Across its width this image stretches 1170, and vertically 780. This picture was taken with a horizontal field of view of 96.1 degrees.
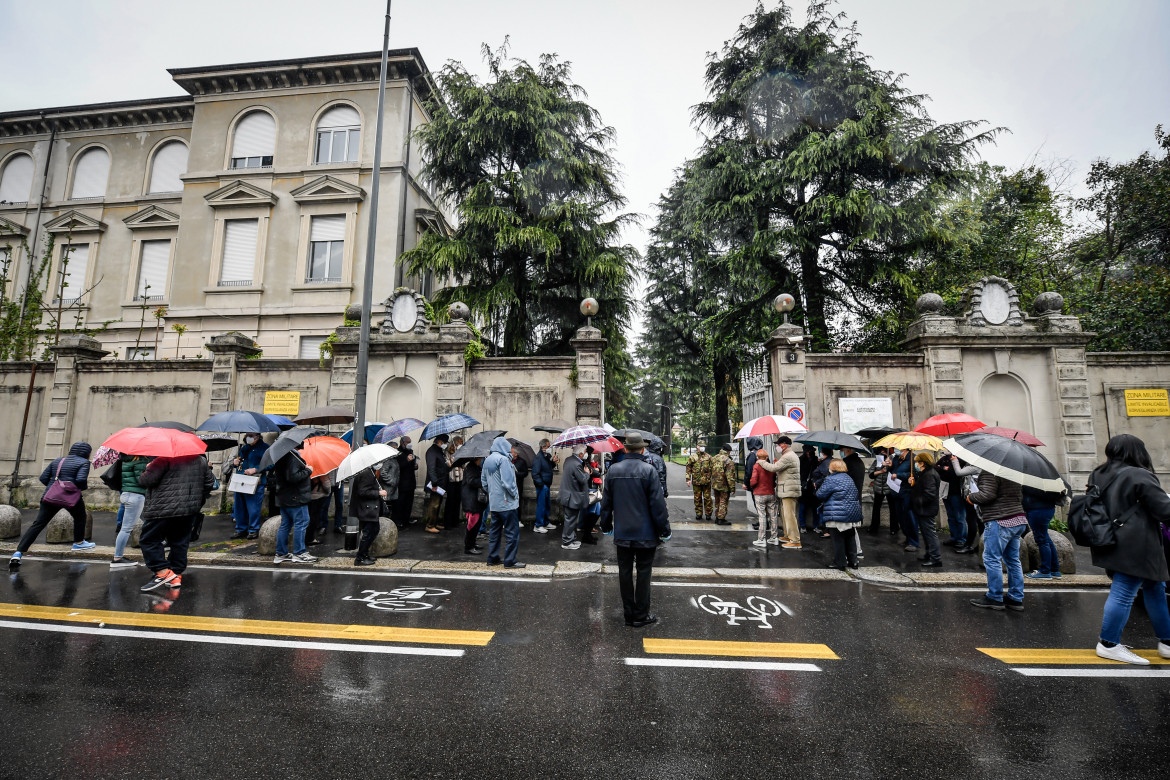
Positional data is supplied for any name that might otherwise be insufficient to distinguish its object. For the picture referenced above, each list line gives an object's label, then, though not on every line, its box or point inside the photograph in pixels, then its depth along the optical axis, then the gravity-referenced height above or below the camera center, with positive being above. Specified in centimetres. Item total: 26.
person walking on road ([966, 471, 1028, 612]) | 633 -75
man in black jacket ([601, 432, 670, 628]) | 564 -61
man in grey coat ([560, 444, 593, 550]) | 957 -46
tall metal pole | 948 +316
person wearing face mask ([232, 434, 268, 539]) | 1012 -63
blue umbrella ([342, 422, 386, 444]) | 1198 +90
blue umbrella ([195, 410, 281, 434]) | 992 +86
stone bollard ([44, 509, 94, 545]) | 909 -106
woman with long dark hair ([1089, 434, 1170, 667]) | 460 -65
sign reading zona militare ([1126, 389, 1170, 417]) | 1212 +156
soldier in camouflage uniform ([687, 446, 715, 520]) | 1261 -28
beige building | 1906 +1012
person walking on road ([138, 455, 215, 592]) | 660 -53
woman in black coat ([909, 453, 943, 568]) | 845 -35
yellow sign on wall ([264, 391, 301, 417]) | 1366 +169
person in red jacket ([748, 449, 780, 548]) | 962 -47
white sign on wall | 1245 +136
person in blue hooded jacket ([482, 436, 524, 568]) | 785 -42
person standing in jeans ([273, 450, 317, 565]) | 798 -49
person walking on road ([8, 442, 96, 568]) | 799 -21
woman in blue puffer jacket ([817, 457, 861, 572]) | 783 -51
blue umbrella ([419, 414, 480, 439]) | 1030 +89
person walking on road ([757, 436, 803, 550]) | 940 -33
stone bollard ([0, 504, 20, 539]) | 930 -96
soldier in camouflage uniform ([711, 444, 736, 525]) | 1220 -27
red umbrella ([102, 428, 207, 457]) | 629 +31
